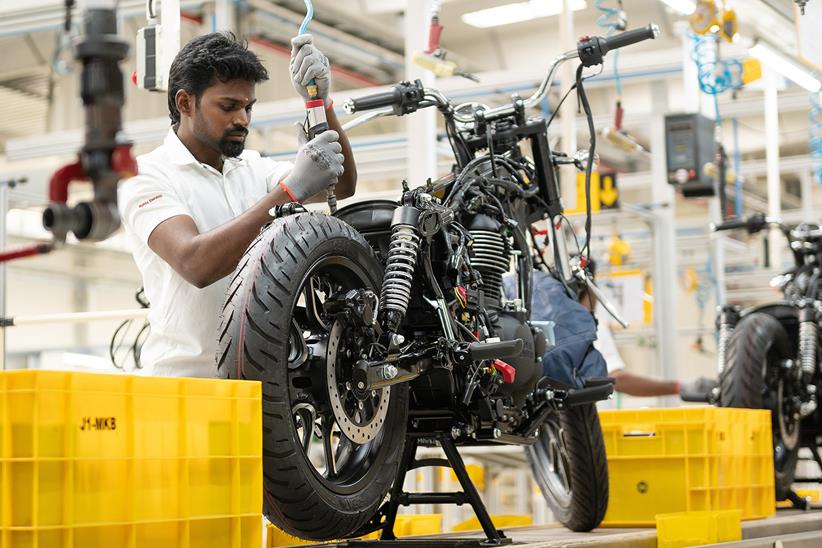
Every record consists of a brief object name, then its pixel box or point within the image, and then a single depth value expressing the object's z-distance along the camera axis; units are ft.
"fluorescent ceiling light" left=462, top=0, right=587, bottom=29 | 32.81
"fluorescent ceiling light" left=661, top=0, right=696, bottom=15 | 19.35
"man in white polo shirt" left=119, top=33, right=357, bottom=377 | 8.82
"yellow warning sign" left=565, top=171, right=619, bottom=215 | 24.19
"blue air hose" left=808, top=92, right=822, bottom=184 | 26.53
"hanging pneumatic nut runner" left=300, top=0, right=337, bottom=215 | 9.09
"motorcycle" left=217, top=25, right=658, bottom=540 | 7.68
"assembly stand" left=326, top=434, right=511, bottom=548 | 9.68
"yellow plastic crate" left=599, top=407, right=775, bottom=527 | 13.48
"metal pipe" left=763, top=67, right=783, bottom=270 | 28.68
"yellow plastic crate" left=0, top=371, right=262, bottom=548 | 6.03
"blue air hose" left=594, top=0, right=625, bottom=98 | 15.81
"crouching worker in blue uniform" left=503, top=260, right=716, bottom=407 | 11.60
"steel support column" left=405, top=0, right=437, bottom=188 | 16.79
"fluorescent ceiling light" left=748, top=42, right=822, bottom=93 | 22.97
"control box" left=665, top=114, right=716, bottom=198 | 25.86
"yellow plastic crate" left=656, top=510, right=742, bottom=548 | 11.30
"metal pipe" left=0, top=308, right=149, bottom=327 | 16.37
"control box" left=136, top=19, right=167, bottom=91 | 12.09
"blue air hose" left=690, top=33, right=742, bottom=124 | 22.40
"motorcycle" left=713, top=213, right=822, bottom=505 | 16.58
